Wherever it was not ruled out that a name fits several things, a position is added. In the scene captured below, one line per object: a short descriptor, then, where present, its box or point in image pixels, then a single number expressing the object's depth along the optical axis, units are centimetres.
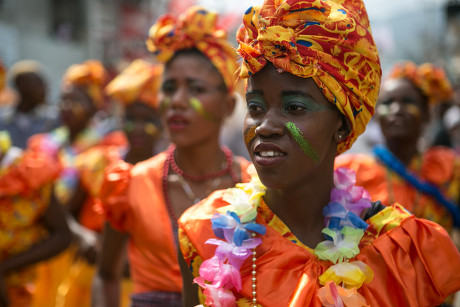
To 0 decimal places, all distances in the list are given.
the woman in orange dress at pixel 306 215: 204
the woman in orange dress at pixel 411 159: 397
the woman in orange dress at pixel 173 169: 302
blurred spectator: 735
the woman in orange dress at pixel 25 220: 397
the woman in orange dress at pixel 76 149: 523
